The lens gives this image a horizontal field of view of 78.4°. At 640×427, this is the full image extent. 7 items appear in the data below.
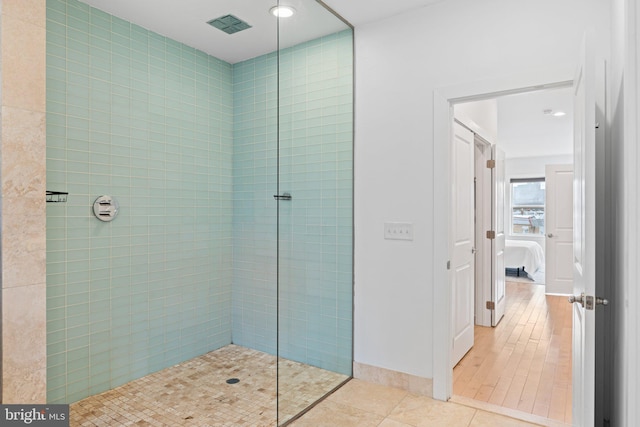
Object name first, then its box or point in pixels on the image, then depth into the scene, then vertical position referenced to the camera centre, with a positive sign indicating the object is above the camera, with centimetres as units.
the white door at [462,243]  318 -25
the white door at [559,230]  621 -25
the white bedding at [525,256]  760 -83
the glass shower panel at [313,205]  245 +5
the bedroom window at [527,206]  896 +19
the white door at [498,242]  428 -31
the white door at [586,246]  161 -13
